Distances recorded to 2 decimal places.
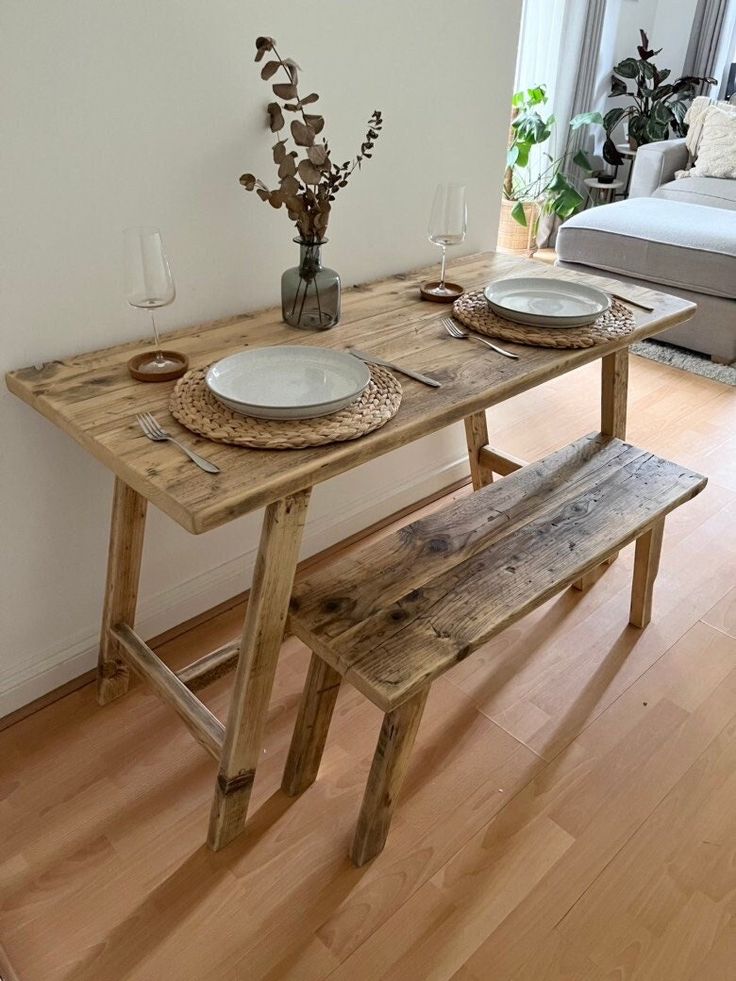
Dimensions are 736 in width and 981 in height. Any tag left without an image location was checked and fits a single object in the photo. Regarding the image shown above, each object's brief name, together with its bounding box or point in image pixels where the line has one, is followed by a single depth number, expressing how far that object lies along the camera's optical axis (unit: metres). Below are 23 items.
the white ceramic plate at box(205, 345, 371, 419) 1.21
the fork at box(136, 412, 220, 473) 1.11
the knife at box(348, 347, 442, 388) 1.38
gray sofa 3.29
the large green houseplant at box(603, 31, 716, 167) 4.77
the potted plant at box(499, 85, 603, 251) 4.39
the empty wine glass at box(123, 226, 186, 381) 1.26
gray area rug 3.30
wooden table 1.11
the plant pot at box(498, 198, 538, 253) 4.66
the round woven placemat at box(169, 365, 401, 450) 1.17
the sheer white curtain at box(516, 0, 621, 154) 4.44
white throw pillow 4.08
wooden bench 1.29
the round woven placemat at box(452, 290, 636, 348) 1.53
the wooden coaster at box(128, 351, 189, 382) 1.34
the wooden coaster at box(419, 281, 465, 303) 1.75
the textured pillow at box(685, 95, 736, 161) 4.24
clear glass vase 1.52
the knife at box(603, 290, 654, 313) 1.75
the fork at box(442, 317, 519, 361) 1.51
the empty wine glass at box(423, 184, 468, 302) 1.64
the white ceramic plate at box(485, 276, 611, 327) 1.58
